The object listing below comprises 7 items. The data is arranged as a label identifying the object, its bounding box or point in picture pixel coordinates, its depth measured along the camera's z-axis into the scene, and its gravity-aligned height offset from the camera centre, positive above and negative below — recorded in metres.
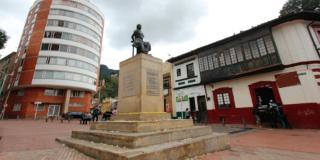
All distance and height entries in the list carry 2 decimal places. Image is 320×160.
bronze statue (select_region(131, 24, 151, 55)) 6.65 +3.25
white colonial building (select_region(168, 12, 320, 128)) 10.70 +3.38
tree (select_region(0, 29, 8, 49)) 23.91 +13.25
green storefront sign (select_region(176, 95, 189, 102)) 18.08 +2.34
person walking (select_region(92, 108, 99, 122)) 18.31 +1.16
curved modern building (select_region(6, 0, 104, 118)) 28.47 +11.62
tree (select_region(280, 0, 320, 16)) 18.78 +12.98
